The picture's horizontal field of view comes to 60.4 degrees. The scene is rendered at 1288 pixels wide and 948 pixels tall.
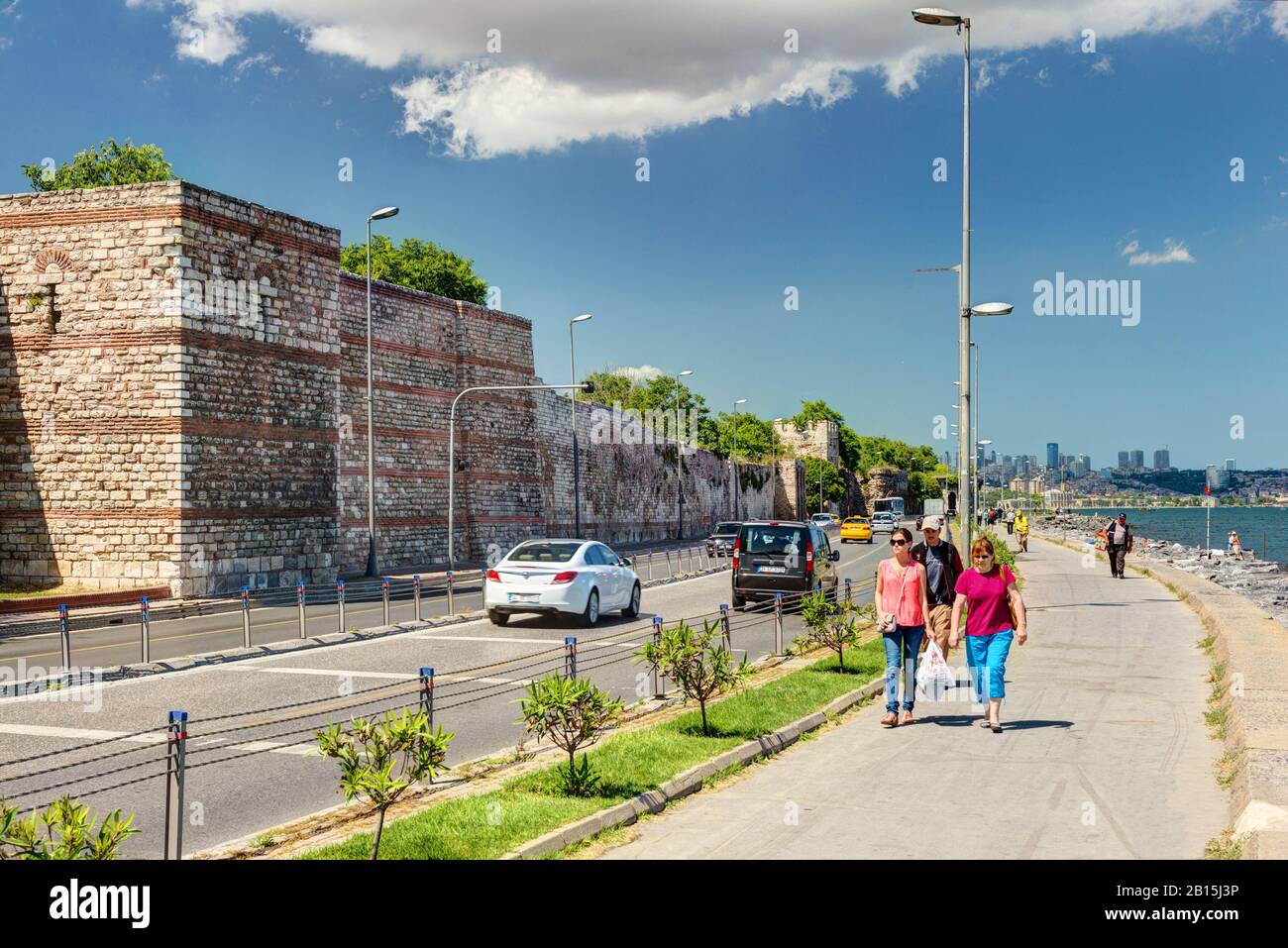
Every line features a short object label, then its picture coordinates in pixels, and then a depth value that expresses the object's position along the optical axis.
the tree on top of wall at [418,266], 76.88
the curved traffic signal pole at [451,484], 37.06
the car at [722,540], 45.53
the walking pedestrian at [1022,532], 46.34
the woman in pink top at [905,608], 10.88
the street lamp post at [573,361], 54.72
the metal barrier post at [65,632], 15.02
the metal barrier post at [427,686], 8.90
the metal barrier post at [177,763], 6.23
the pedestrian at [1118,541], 30.48
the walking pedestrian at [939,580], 12.12
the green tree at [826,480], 130.12
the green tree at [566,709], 8.41
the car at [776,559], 23.61
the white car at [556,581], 20.16
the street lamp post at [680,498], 77.69
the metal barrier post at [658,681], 11.66
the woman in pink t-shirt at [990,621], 10.32
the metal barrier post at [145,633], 15.84
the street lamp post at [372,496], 33.97
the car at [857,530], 69.31
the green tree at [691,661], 10.72
